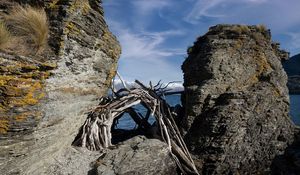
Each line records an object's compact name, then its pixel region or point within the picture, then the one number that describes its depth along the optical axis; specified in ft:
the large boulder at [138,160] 13.13
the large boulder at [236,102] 16.07
